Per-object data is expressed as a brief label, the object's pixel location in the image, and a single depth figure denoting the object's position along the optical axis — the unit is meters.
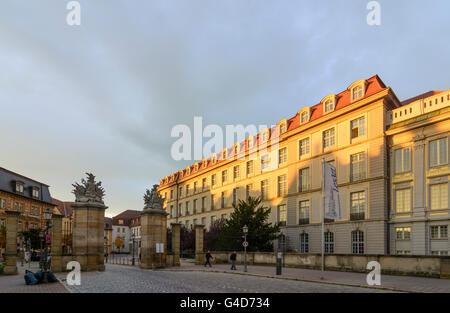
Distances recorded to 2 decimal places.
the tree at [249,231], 38.09
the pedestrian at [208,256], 31.97
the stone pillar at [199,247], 34.88
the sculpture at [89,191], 25.38
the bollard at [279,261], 23.50
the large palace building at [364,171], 29.92
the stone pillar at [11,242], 24.97
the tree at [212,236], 49.00
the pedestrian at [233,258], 29.30
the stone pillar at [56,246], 24.30
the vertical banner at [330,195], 21.42
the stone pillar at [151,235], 28.78
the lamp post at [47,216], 18.38
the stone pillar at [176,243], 31.59
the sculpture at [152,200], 29.31
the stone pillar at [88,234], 24.81
